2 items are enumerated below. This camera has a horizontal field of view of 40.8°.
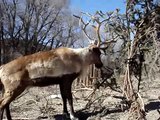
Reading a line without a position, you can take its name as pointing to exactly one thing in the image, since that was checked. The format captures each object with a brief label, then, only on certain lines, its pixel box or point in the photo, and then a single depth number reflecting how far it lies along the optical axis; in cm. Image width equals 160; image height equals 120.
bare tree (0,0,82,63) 2701
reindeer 541
